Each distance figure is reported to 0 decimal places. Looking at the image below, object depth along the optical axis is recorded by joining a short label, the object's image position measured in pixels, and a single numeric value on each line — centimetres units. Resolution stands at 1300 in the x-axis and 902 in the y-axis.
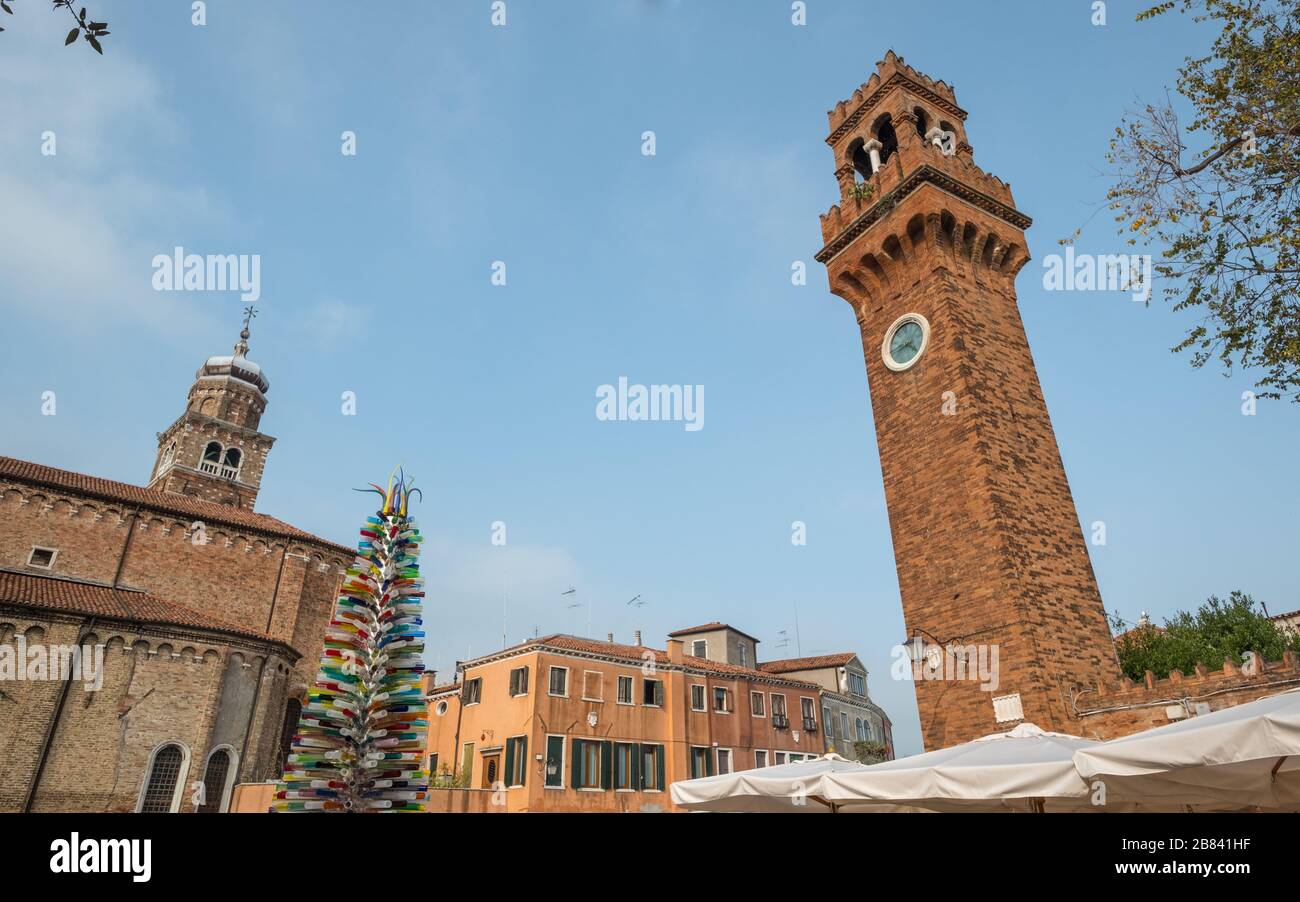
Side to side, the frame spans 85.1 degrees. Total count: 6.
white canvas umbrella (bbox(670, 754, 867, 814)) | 1099
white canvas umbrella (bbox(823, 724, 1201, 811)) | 789
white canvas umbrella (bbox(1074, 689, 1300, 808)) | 603
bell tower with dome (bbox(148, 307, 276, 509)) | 4522
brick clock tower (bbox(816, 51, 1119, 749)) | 1486
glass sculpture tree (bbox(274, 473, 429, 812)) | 912
